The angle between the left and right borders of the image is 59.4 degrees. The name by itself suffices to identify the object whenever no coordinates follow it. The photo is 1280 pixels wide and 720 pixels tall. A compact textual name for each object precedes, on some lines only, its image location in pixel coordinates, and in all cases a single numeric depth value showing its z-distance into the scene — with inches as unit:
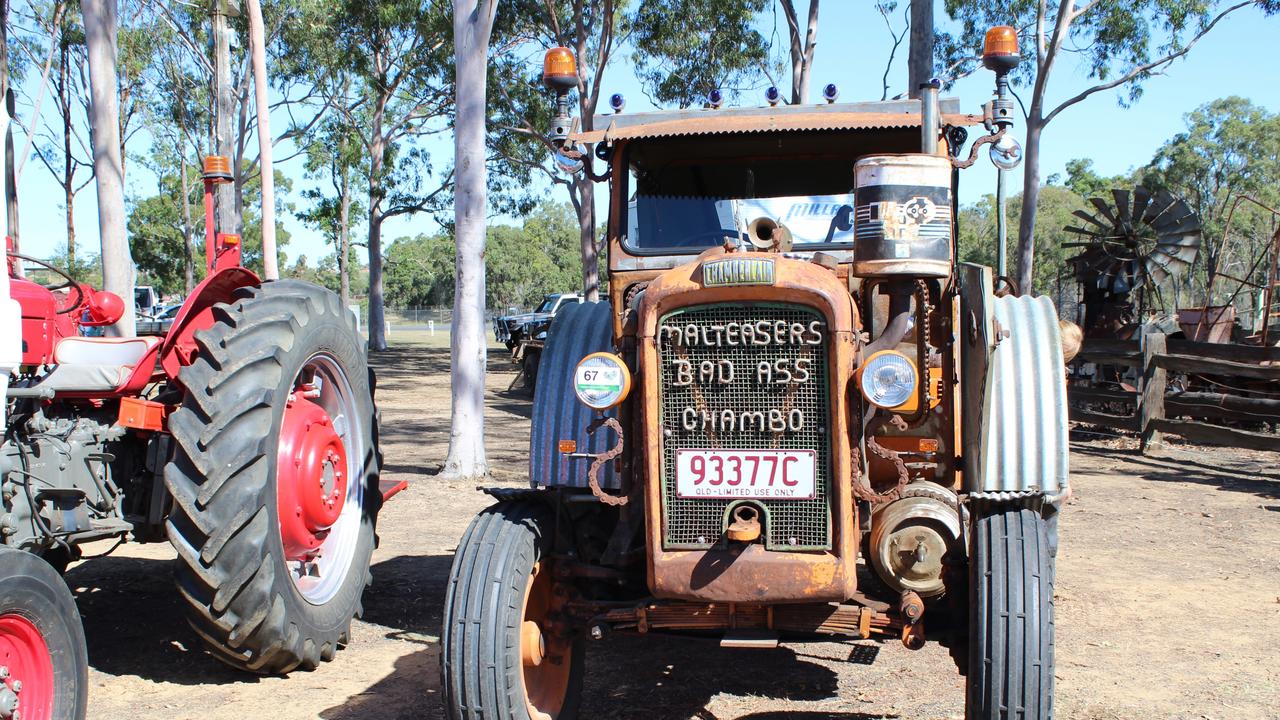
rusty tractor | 146.3
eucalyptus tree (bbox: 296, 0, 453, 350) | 1120.8
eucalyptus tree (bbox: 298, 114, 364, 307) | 1358.3
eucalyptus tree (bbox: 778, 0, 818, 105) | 866.1
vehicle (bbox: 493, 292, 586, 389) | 784.4
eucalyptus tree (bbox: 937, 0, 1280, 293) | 840.3
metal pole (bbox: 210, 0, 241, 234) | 861.2
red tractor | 173.8
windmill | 775.7
